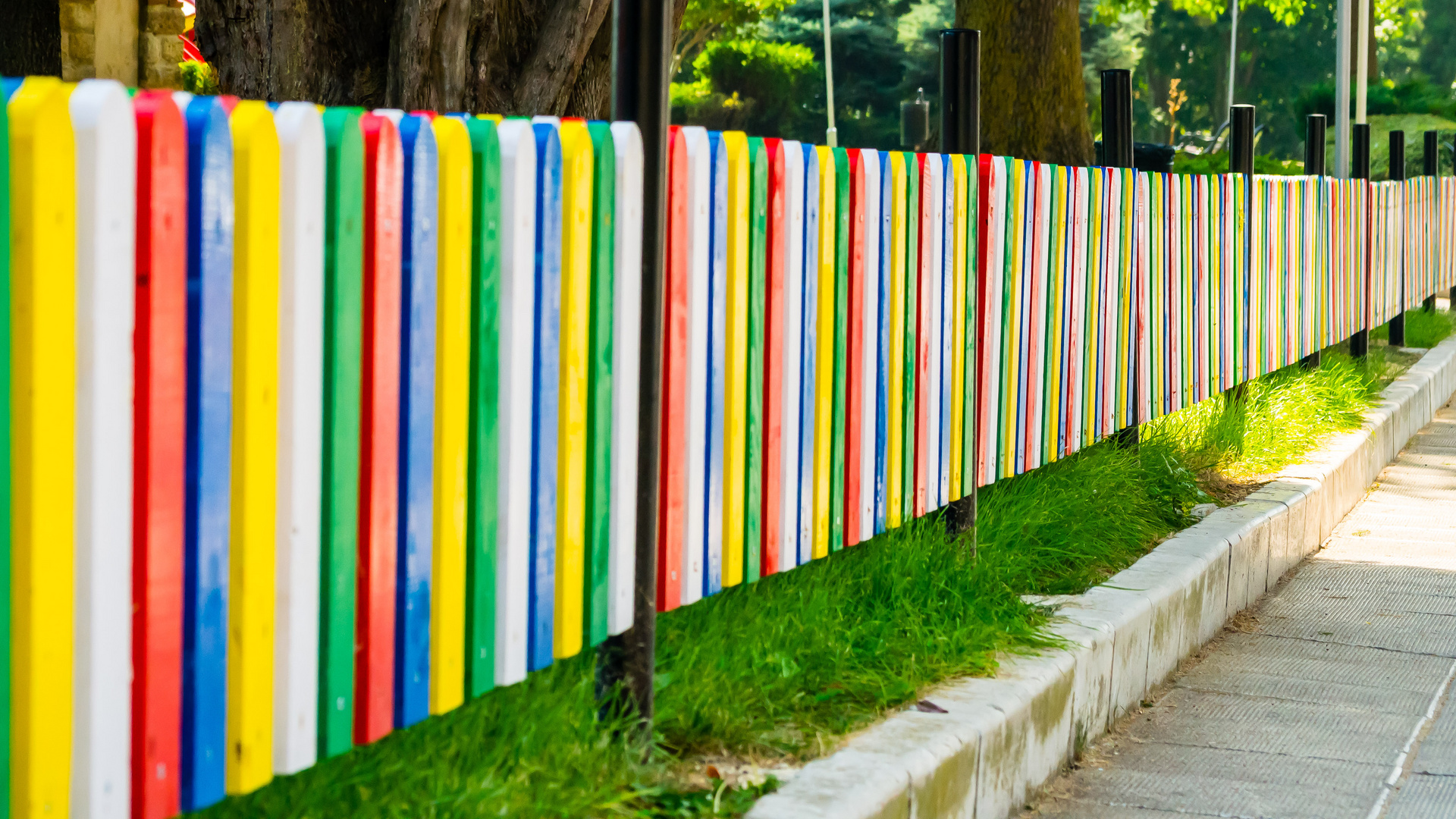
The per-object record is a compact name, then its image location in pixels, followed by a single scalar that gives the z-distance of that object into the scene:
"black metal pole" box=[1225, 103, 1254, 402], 8.58
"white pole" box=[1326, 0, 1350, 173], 11.82
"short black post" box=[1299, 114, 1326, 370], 10.68
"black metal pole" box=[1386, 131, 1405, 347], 14.21
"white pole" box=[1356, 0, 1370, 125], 16.61
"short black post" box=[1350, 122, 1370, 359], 12.40
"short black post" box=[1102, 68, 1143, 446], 6.56
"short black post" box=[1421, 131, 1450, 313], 15.84
